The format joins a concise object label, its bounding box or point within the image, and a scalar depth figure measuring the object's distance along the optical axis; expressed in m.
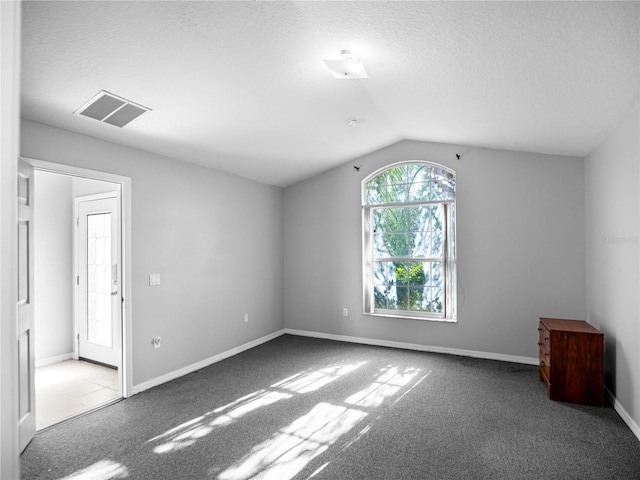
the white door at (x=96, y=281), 4.39
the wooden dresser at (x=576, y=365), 3.09
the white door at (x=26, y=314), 2.49
